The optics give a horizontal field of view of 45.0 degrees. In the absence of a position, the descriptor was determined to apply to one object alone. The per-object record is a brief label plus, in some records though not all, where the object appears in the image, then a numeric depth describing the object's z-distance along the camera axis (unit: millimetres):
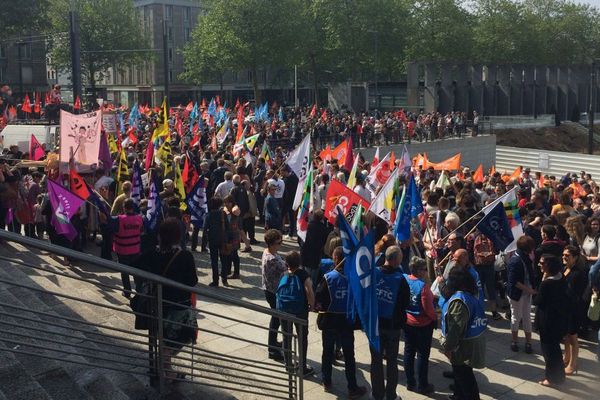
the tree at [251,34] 60938
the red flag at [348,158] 17141
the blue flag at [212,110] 32250
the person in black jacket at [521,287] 9039
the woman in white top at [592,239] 10000
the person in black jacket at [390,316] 7379
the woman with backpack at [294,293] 7797
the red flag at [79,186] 11570
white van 24875
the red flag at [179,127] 26481
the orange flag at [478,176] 18070
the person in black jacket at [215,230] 11570
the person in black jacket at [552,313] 8109
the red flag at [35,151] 18641
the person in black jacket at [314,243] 10172
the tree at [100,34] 72375
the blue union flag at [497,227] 9656
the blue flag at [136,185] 12172
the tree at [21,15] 53469
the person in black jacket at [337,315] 7570
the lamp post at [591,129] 45800
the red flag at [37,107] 39375
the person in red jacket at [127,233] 10305
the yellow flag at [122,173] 13601
